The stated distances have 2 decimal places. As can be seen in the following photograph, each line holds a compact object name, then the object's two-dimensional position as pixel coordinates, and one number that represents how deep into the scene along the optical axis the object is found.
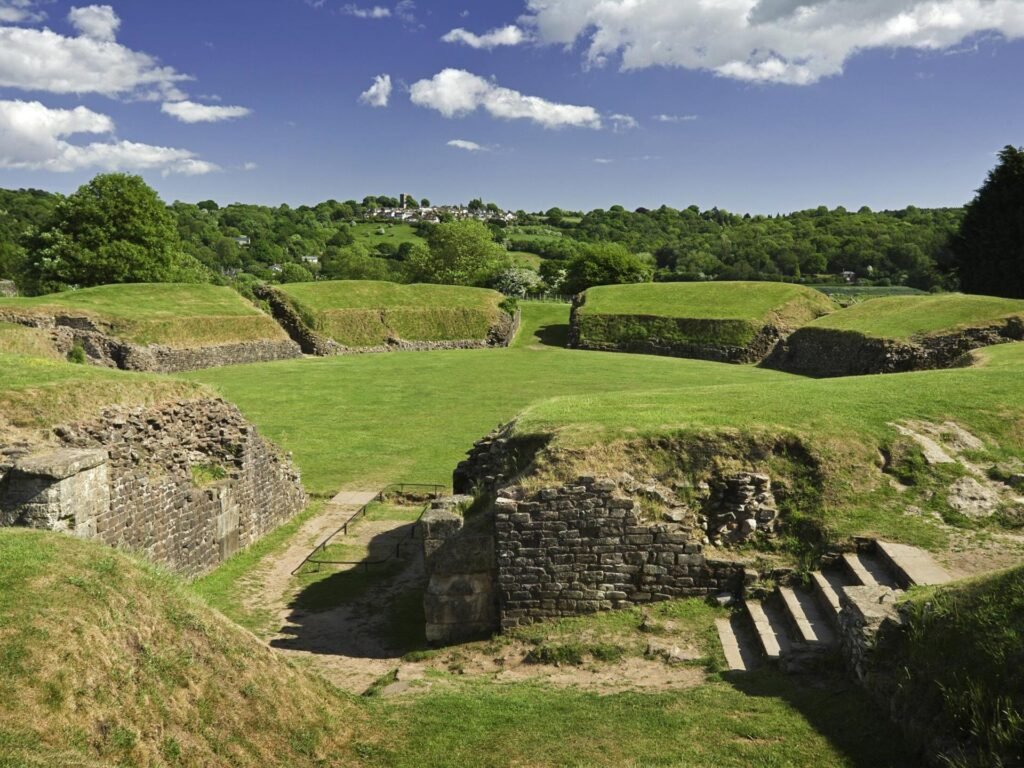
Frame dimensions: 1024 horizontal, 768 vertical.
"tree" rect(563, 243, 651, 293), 80.19
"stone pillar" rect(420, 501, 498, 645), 12.12
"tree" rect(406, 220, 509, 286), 95.56
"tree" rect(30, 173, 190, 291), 55.19
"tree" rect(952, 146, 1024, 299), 50.94
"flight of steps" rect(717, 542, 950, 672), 10.11
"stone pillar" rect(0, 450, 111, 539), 11.40
